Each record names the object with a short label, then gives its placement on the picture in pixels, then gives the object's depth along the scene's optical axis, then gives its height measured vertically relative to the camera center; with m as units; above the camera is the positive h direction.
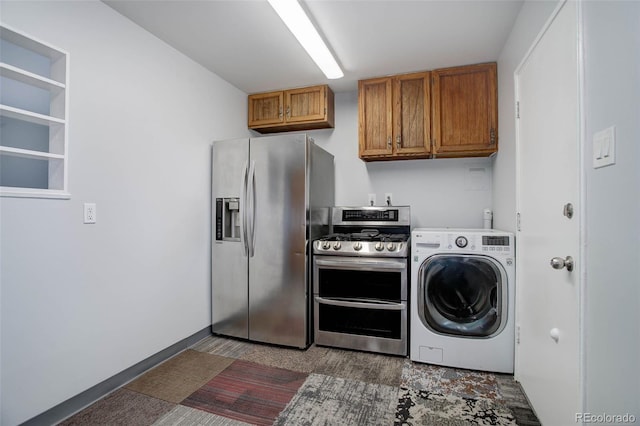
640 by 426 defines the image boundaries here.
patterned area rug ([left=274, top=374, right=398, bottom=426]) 1.69 -1.20
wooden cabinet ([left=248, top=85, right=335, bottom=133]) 3.23 +1.19
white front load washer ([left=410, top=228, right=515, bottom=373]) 2.17 -0.67
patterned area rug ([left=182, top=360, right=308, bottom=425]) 1.77 -1.21
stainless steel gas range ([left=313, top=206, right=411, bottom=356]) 2.44 -0.70
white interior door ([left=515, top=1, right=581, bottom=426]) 1.24 -0.04
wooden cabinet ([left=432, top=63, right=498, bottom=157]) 2.65 +0.96
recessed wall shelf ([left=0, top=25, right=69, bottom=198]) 1.60 +0.54
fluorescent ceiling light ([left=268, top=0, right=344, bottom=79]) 1.81 +1.30
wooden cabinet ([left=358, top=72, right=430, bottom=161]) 2.88 +0.98
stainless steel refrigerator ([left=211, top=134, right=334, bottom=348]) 2.62 -0.21
